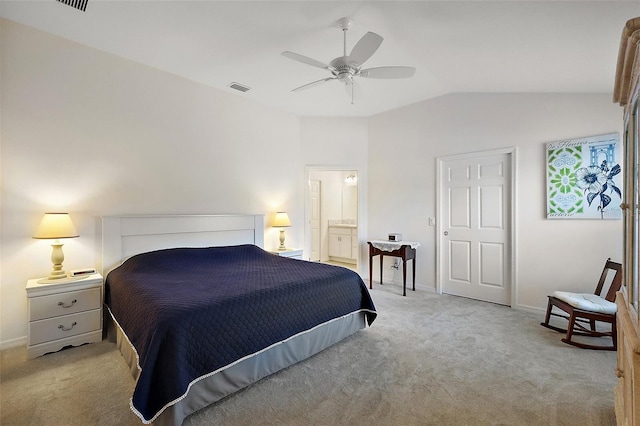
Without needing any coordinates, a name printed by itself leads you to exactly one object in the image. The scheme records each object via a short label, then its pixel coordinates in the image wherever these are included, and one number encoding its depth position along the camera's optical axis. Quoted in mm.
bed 1665
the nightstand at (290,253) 4379
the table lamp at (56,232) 2564
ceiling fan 2310
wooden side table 4346
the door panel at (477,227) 3861
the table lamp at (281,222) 4488
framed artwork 3053
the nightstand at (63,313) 2447
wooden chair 2561
